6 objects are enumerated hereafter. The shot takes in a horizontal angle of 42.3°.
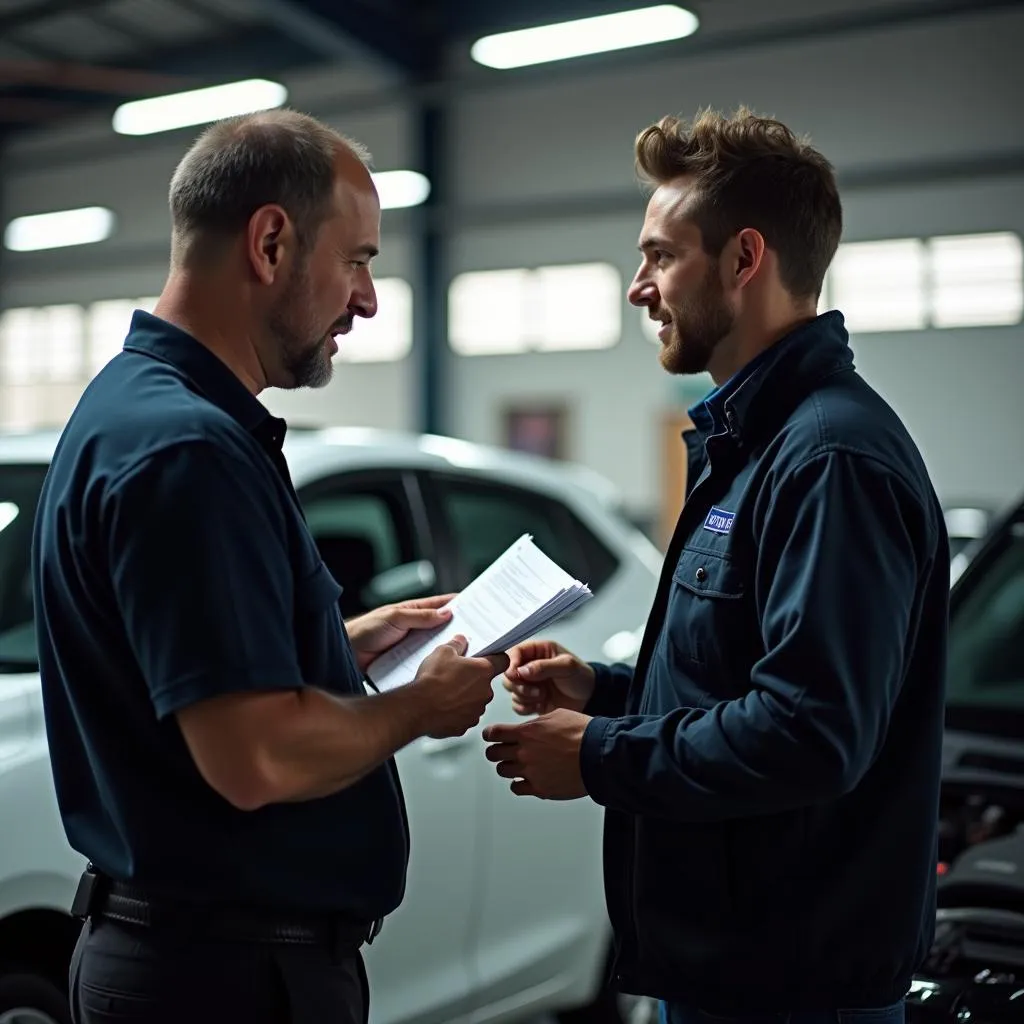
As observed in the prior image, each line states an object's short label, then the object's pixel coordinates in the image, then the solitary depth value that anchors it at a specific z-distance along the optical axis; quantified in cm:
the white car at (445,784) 234
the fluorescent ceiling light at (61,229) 1557
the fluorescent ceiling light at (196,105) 1027
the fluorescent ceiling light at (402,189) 1342
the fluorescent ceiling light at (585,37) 862
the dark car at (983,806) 195
